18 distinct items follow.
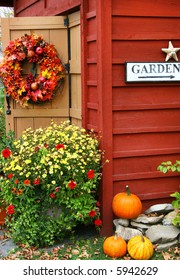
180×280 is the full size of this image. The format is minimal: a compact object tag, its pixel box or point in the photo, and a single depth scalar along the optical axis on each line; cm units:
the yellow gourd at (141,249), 512
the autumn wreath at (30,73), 638
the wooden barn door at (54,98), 657
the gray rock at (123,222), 561
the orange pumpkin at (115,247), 523
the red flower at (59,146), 536
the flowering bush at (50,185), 538
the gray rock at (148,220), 561
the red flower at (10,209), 545
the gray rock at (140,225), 560
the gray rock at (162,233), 538
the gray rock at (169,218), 557
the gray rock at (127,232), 546
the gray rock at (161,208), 579
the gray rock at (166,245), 538
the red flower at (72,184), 527
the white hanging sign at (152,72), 559
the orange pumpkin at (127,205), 548
